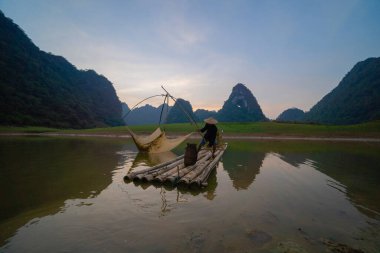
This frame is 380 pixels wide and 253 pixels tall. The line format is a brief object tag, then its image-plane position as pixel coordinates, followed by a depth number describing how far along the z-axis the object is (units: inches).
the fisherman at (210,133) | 503.6
